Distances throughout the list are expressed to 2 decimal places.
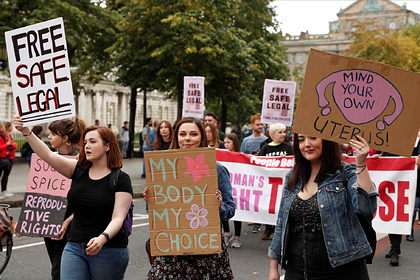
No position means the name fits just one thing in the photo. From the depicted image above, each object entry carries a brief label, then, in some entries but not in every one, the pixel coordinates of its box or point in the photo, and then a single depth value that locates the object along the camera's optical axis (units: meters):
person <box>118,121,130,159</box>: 25.25
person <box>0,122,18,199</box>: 12.21
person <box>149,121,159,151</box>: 14.96
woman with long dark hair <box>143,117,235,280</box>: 3.51
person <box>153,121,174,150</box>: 8.20
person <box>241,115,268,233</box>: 9.57
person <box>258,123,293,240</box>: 8.19
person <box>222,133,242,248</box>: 7.85
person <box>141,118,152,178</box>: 19.02
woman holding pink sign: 4.55
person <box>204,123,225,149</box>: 7.30
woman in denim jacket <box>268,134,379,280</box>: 3.05
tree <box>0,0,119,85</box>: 19.05
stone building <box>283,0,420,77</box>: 121.12
